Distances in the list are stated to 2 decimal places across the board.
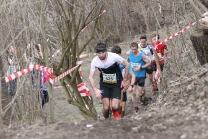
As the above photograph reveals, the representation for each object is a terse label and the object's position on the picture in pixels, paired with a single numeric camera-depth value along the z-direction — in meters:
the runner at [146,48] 15.63
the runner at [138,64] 14.39
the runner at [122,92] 13.12
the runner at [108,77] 11.39
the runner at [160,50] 16.39
